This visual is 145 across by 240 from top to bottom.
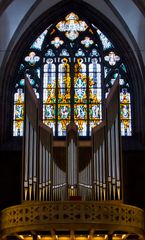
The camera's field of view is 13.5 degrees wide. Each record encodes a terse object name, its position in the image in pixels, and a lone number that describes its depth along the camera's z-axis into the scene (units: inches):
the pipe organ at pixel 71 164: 760.3
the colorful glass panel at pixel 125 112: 948.6
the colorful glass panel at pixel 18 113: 949.2
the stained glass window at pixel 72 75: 960.9
